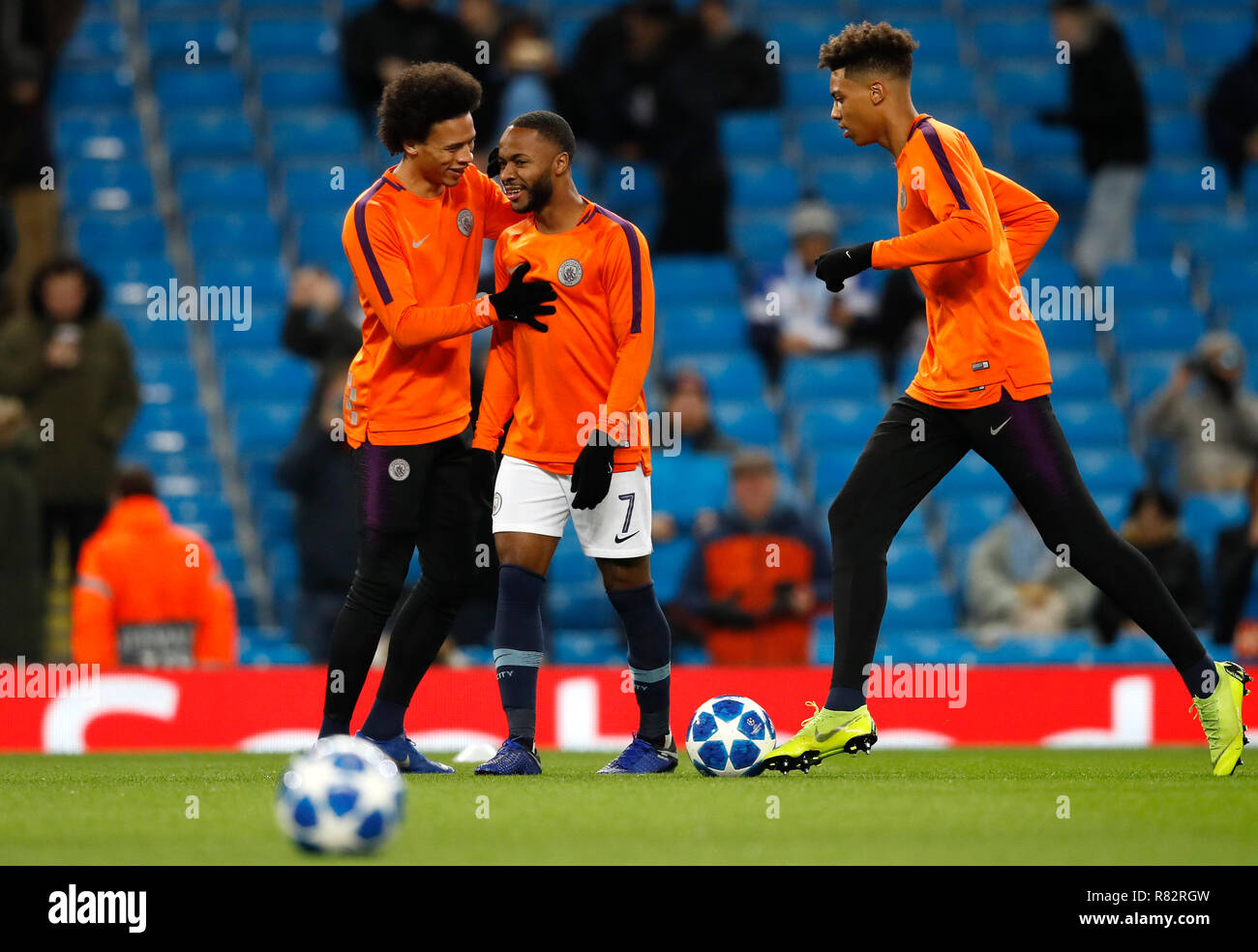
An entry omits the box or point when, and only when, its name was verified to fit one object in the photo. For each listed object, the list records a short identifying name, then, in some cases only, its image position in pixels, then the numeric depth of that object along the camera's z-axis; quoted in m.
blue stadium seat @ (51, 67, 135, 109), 14.39
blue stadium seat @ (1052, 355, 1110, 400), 13.06
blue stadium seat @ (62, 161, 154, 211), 13.72
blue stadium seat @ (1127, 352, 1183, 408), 13.09
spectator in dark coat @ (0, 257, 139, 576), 10.50
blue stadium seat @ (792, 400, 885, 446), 12.55
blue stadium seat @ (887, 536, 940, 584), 11.89
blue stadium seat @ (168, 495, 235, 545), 11.88
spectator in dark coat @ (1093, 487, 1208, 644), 10.02
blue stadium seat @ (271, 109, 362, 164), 13.95
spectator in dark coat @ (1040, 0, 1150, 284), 13.20
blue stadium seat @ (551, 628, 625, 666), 10.98
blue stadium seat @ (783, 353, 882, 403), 12.82
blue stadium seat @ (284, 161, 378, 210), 13.47
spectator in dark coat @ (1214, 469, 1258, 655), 10.03
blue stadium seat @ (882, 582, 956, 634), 11.57
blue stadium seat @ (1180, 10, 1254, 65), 15.35
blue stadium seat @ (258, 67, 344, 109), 14.31
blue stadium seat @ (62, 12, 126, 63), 14.62
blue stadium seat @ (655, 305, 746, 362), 13.16
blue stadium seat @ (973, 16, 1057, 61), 15.09
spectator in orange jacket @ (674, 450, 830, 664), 9.71
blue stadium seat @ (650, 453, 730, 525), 11.20
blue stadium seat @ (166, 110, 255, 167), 13.90
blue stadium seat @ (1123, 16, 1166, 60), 15.26
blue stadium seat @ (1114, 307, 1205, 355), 13.55
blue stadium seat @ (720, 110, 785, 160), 14.54
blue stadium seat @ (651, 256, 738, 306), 13.43
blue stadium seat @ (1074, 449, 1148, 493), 12.39
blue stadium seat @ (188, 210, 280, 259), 13.45
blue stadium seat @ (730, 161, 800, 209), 14.25
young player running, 6.23
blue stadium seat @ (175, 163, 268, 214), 13.69
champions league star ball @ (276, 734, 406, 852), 4.61
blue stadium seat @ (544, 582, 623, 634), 11.51
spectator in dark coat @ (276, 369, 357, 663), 10.19
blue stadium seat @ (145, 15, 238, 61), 14.51
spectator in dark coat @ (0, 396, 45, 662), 9.66
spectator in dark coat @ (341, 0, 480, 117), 12.73
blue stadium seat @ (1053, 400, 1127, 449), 12.76
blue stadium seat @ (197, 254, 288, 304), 13.12
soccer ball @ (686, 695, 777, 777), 6.45
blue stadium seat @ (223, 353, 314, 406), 12.62
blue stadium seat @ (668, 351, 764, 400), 12.84
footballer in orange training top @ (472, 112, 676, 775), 6.45
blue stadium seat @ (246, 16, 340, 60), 14.57
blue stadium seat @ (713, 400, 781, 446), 12.48
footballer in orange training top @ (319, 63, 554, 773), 6.49
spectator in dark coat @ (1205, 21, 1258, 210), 13.92
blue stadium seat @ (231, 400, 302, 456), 12.31
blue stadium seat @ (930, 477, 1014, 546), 12.13
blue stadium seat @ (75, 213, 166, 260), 13.48
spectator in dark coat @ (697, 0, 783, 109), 13.55
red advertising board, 9.01
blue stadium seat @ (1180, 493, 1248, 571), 11.81
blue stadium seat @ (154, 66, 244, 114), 14.22
